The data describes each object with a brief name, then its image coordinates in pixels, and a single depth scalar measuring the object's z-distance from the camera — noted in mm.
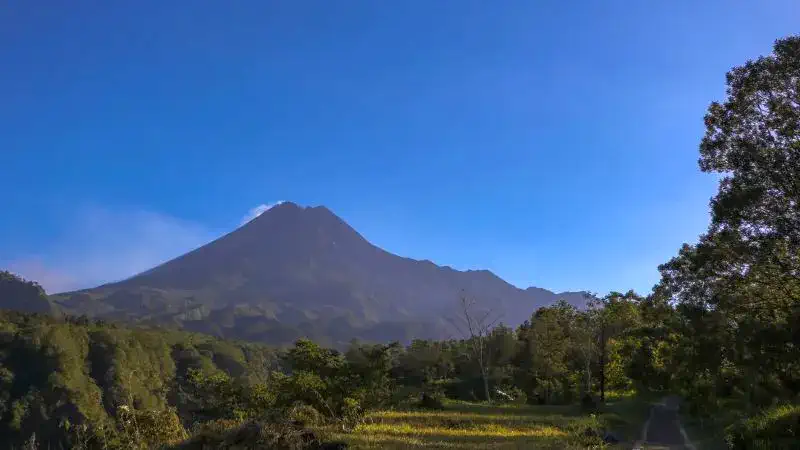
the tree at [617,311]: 41825
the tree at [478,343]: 48316
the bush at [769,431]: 13156
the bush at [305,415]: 14008
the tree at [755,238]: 15453
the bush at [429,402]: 28081
